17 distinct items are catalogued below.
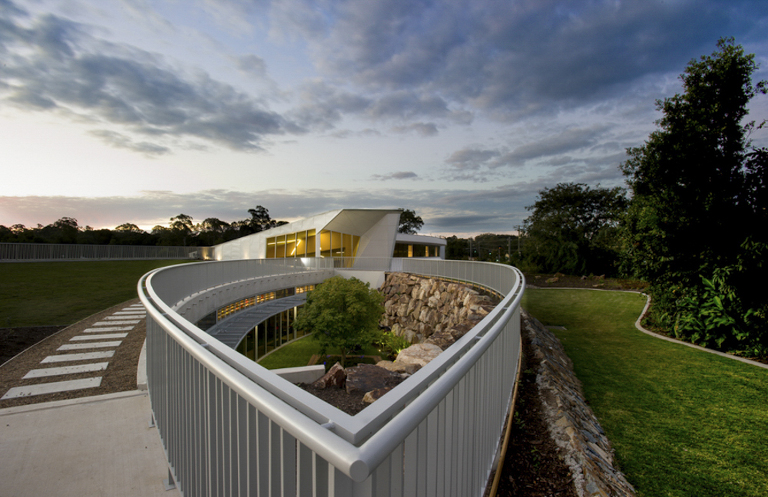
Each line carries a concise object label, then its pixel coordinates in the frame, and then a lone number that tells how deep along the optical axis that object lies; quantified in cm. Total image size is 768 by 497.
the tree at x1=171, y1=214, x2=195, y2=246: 10214
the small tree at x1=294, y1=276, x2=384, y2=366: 2033
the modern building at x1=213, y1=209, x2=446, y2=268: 3034
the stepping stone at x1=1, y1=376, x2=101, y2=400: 588
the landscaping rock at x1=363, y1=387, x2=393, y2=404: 456
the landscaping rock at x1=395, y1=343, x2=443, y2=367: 655
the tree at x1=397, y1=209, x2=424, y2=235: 9038
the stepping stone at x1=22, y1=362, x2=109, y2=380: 677
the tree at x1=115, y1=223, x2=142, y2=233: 8979
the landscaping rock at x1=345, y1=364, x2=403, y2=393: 530
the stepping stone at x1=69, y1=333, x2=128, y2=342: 931
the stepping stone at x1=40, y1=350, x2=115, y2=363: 761
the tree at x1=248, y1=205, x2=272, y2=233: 9878
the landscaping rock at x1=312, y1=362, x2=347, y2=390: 573
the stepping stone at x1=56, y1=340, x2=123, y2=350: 849
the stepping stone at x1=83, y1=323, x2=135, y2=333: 1018
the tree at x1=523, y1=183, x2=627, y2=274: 3384
